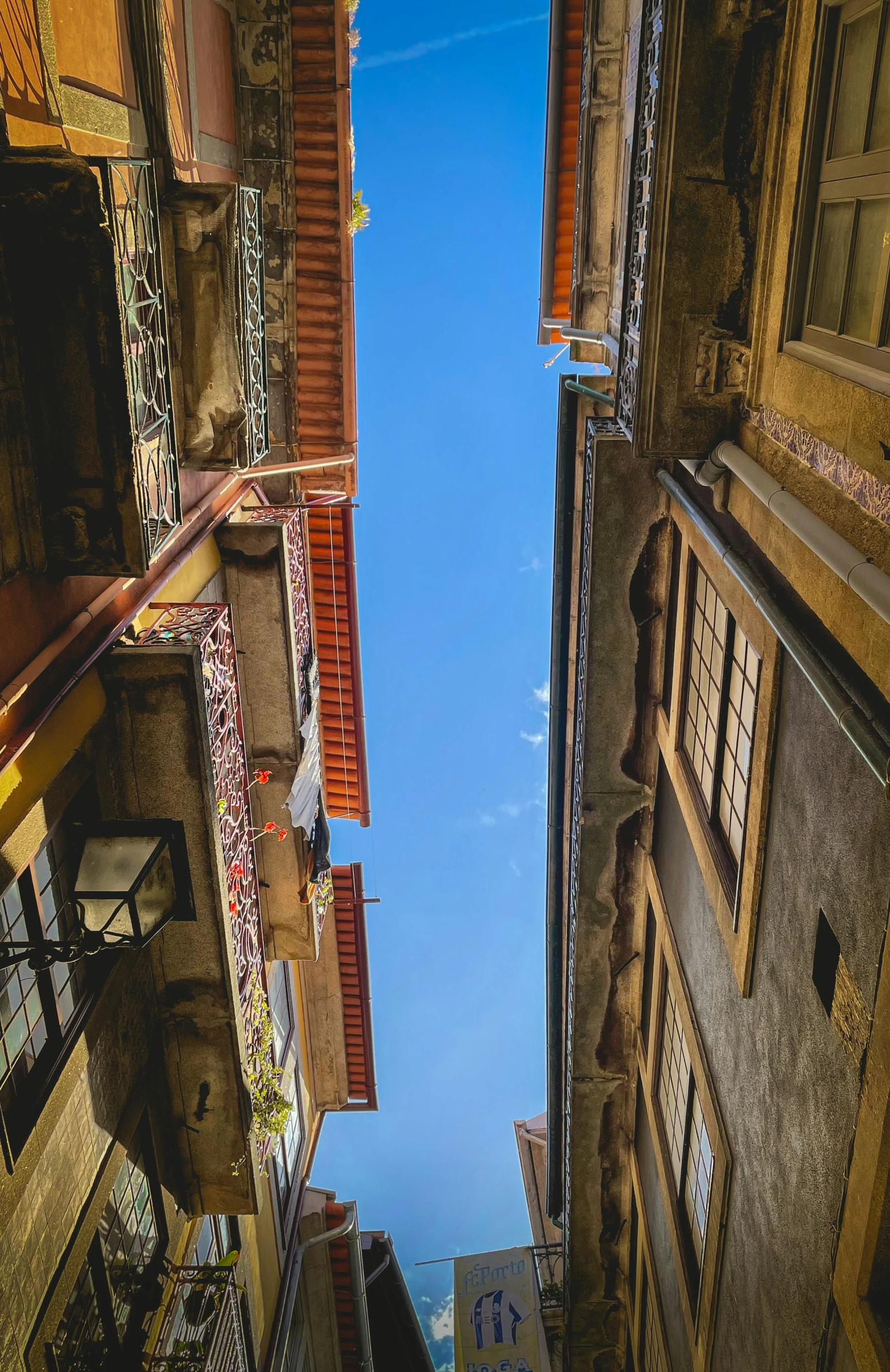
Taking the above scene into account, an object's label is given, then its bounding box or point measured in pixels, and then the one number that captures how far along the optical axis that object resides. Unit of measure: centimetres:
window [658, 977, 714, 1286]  869
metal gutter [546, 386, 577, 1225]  1103
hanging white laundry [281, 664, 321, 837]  1091
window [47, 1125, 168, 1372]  685
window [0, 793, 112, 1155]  594
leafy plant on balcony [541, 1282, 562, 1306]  1515
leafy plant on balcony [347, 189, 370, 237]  1115
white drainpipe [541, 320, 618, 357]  987
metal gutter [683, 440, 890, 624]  411
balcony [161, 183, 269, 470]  727
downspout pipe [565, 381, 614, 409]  914
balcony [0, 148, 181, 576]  502
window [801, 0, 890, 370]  453
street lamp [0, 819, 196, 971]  633
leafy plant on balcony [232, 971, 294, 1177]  873
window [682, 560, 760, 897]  744
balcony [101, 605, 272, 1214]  723
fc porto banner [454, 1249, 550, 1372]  1255
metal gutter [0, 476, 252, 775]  569
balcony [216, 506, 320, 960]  1038
